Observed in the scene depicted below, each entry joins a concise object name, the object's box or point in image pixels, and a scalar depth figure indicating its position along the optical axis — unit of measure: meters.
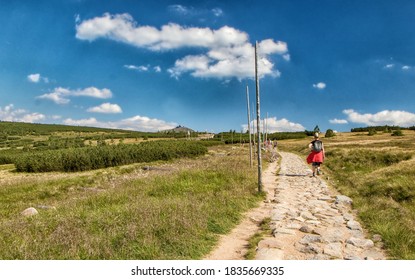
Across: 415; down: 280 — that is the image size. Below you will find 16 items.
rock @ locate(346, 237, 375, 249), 6.06
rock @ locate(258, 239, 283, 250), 6.09
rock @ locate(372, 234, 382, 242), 6.38
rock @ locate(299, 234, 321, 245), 6.30
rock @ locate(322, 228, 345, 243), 6.39
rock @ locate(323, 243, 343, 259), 5.63
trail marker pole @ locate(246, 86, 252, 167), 19.48
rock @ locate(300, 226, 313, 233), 7.05
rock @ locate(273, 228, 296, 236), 6.93
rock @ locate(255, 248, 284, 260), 5.56
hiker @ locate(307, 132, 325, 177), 16.20
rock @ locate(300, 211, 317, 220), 8.18
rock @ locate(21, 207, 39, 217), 9.41
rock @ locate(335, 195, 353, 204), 9.96
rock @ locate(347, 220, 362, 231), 7.22
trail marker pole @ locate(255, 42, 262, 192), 11.48
